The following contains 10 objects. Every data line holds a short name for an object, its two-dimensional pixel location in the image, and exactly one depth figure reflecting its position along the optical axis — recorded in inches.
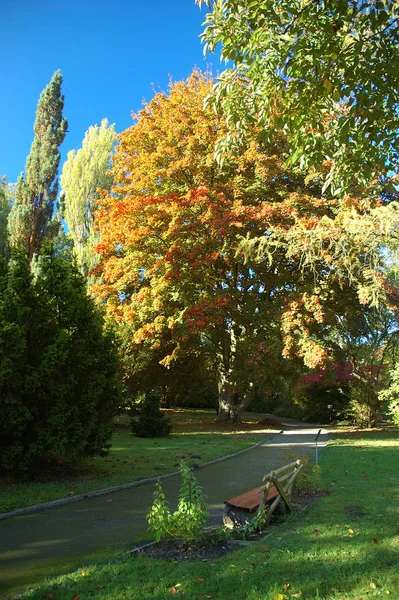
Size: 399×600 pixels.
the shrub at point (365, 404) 816.9
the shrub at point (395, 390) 553.4
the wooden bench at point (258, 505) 205.4
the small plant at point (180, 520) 177.8
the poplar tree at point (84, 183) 1060.5
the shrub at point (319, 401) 1035.0
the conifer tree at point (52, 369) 296.4
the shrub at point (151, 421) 611.5
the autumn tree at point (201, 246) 629.6
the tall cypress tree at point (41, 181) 774.5
